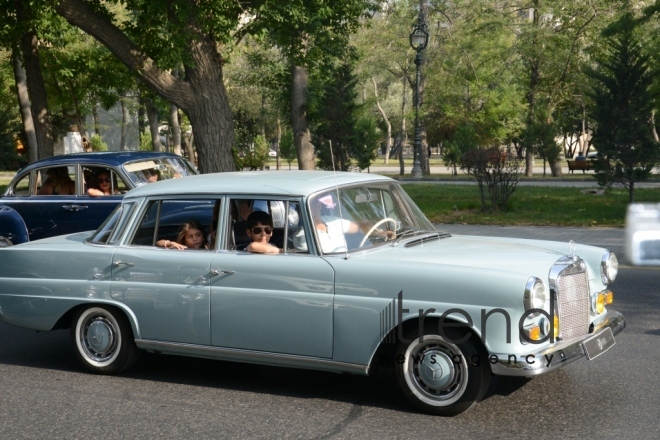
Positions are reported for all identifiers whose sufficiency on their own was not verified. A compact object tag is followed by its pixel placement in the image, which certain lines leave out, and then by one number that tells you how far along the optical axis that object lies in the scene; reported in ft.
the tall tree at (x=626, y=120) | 62.18
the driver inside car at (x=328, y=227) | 20.18
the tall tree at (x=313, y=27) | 63.52
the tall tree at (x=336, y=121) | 111.34
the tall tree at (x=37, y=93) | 78.84
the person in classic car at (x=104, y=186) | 39.29
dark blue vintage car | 39.09
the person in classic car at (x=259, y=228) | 21.23
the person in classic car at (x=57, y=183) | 40.11
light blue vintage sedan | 18.37
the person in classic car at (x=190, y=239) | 22.25
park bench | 138.82
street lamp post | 106.93
